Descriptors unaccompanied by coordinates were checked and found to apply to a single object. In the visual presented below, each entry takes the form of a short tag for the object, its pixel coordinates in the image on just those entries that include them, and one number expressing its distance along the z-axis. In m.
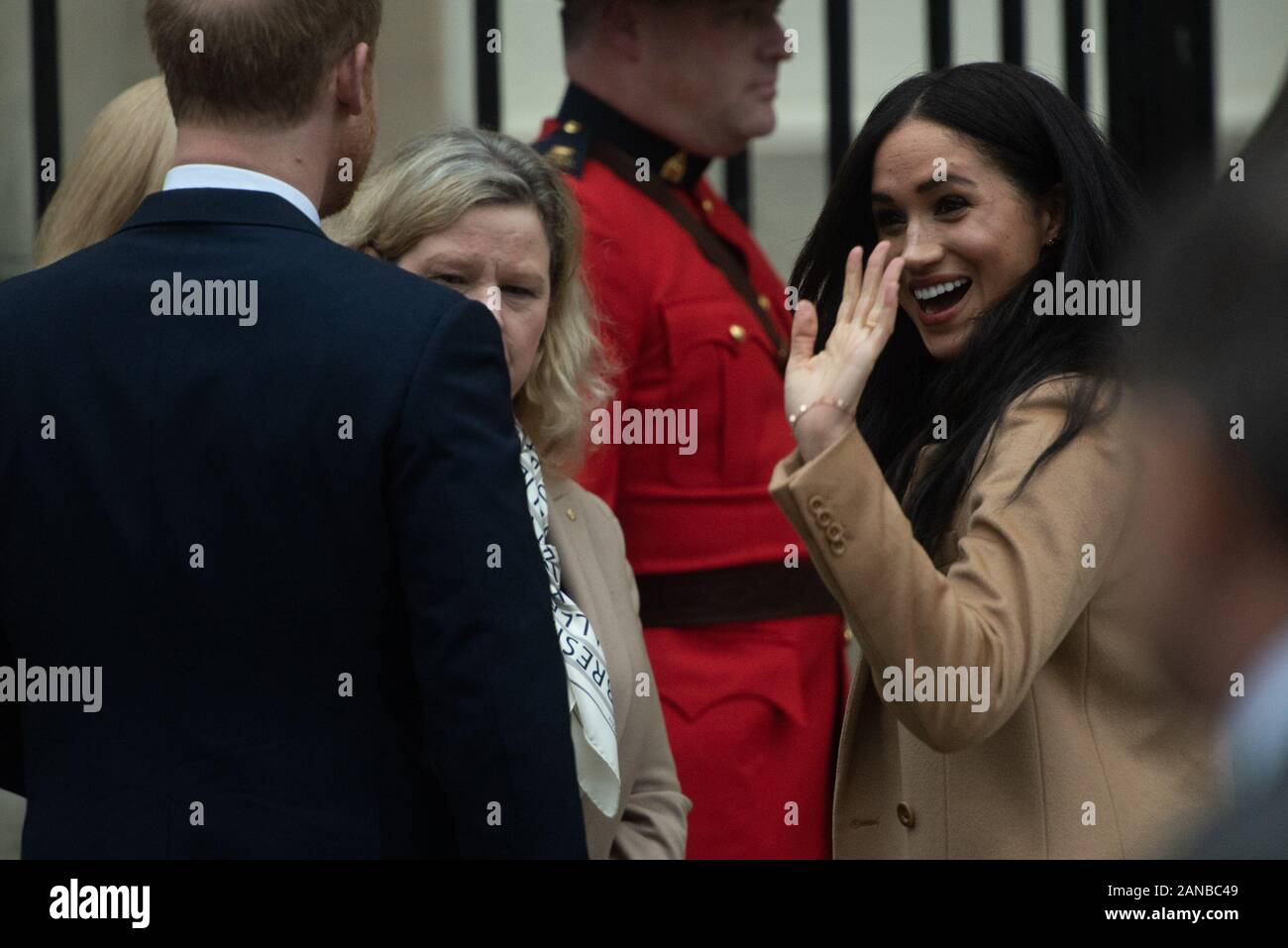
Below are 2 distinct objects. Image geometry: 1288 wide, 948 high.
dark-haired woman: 4.00
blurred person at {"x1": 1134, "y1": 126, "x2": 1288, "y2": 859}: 1.75
